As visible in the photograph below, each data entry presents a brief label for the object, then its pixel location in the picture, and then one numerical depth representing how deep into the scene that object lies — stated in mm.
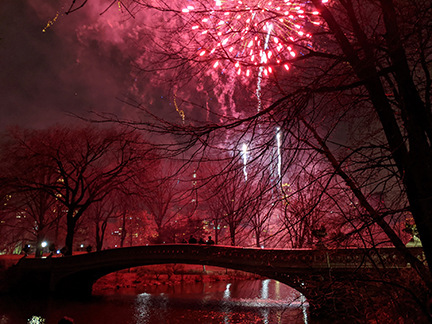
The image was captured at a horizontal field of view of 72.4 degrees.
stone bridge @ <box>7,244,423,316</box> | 18641
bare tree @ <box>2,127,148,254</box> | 21844
